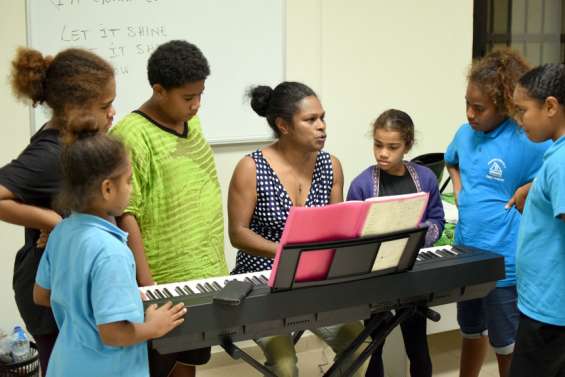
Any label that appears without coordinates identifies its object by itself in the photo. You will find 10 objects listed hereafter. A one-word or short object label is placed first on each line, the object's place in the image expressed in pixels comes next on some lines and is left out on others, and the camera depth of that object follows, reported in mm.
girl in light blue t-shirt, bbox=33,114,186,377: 1493
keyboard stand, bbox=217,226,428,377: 1694
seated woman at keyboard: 2297
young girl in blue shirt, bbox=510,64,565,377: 1870
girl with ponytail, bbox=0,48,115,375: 1698
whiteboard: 2791
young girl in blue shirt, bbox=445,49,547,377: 2281
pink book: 1664
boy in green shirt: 1947
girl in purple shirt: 2428
